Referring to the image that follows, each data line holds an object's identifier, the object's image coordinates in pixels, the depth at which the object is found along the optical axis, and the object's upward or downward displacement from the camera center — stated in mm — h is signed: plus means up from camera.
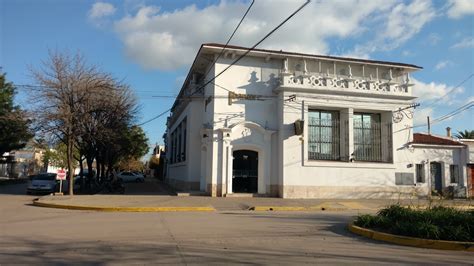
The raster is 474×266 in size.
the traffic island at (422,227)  10227 -1111
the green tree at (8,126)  39844 +4440
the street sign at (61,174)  25516 +190
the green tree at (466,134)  53347 +5564
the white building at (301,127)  24922 +2921
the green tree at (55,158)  76575 +3384
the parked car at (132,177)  56500 +156
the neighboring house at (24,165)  66538 +1992
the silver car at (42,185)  29500 -500
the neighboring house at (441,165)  27375 +972
